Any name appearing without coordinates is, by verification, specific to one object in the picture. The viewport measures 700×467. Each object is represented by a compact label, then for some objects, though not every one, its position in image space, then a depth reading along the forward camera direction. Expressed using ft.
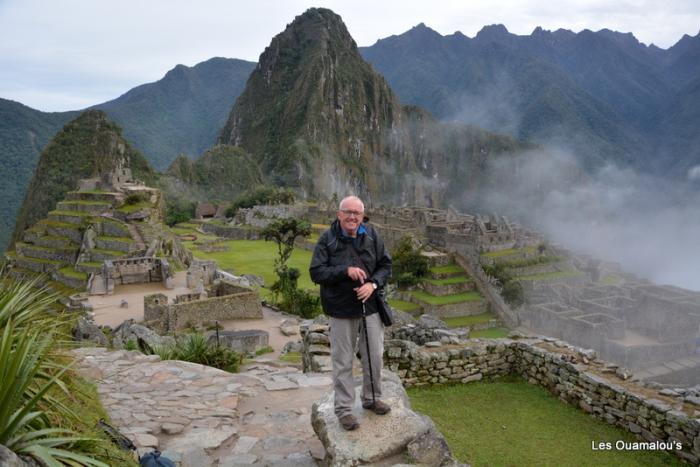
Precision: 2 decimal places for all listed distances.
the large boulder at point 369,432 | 13.21
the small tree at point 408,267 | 119.96
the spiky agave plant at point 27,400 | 10.00
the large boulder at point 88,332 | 42.99
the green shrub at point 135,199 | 118.21
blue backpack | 13.34
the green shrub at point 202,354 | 27.61
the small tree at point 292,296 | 70.49
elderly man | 14.29
